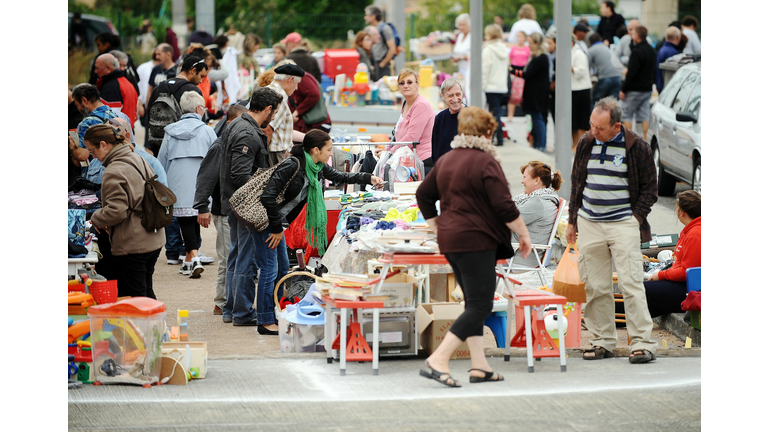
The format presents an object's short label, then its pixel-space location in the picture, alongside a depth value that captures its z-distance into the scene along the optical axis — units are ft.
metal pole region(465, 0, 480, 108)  102.83
